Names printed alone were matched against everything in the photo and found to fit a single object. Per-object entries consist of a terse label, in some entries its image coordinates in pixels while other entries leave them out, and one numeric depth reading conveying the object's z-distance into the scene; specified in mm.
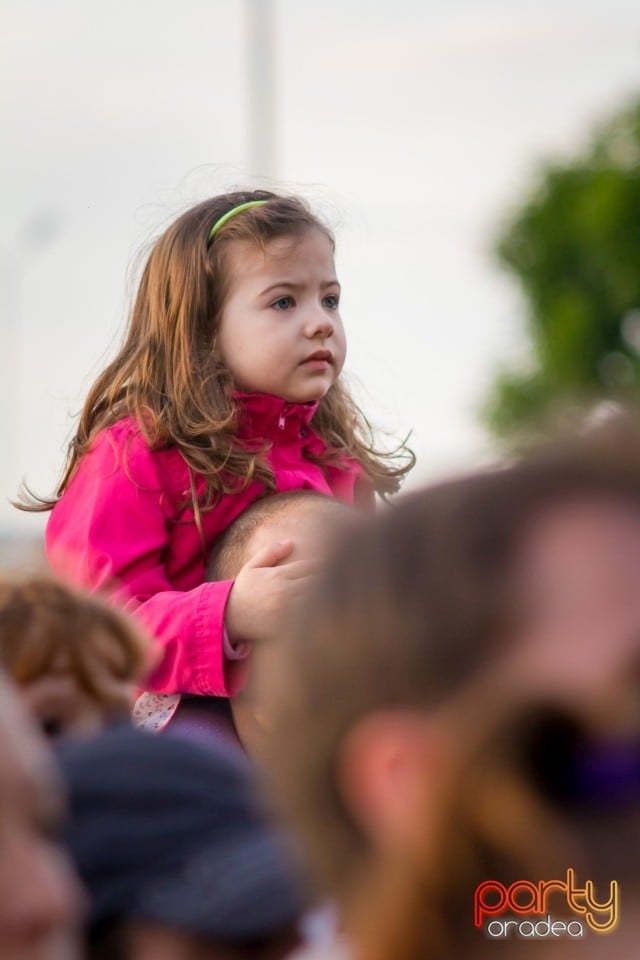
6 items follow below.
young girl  6422
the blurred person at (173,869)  3037
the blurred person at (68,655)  4164
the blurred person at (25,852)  2340
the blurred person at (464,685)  1855
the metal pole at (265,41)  41562
